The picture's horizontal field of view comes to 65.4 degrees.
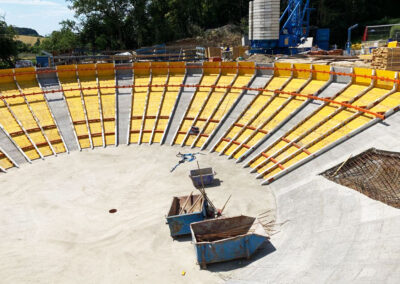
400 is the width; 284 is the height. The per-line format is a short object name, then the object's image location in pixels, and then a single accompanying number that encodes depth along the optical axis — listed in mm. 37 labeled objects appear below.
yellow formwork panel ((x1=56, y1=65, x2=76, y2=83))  36250
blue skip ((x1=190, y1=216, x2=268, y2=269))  13922
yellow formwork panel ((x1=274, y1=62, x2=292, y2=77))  31266
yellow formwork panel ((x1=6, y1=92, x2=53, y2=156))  28075
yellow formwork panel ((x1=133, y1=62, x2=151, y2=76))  37438
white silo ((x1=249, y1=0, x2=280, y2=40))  43062
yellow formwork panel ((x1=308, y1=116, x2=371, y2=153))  21469
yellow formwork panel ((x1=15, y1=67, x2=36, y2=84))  34781
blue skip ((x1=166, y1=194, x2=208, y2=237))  16234
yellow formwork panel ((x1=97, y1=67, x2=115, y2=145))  30359
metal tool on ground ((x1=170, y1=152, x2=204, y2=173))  25641
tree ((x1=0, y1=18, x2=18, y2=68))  56394
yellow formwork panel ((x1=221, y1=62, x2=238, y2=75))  34781
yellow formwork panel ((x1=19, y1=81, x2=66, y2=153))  28703
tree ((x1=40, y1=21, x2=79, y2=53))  74250
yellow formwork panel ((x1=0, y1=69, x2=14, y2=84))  34094
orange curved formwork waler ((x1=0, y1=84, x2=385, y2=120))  22645
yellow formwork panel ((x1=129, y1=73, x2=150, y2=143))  30703
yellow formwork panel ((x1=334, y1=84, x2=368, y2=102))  24766
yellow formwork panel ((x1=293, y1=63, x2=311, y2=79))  29703
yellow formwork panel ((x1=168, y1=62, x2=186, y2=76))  36734
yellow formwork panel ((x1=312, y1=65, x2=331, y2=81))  28062
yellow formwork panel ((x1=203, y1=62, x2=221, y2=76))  35656
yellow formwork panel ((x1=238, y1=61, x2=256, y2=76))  33625
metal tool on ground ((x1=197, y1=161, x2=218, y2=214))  16717
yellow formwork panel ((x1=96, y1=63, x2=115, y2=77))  36938
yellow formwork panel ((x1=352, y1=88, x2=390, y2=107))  23297
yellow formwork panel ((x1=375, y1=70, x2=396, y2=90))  23484
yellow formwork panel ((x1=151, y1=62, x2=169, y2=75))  37094
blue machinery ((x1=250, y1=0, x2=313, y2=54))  46188
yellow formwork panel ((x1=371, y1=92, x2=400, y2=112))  21750
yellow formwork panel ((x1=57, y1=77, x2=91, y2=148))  29627
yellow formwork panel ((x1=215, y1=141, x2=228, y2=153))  26875
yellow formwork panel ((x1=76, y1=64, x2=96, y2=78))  36750
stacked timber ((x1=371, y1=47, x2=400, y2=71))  25203
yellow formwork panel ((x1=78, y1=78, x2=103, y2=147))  29906
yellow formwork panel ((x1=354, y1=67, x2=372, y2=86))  25116
